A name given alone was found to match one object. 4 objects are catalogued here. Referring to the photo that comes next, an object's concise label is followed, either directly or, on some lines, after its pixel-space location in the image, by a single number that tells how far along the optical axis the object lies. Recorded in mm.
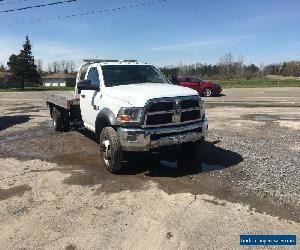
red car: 20687
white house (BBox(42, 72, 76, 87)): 81804
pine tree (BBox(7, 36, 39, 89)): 47729
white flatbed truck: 4804
